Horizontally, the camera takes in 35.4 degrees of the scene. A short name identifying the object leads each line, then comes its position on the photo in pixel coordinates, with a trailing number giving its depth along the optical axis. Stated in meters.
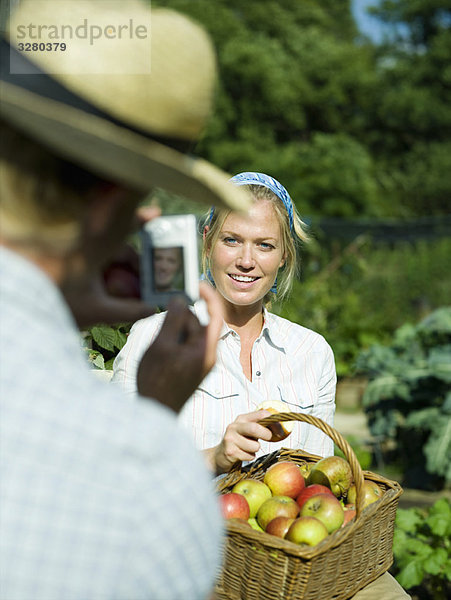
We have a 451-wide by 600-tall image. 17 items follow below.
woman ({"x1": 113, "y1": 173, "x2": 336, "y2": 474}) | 2.30
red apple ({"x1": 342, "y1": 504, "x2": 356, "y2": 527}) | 1.82
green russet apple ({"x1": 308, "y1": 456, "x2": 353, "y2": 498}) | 1.97
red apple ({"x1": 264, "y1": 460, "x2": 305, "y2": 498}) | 1.94
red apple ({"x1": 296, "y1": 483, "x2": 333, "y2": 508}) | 1.89
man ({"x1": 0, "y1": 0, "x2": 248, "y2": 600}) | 0.75
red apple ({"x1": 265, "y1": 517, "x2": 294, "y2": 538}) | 1.74
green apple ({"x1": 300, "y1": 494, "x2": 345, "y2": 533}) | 1.72
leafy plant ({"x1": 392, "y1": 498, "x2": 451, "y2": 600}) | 3.04
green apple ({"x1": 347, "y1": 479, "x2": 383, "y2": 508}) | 1.91
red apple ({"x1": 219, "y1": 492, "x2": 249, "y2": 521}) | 1.81
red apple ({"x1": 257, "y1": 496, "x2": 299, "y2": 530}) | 1.82
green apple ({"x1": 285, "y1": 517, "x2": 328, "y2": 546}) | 1.63
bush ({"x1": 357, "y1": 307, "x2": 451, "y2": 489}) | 4.89
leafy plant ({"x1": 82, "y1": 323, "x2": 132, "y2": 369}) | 2.27
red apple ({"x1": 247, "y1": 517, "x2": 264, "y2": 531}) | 1.86
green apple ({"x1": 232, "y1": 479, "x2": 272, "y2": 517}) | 1.89
